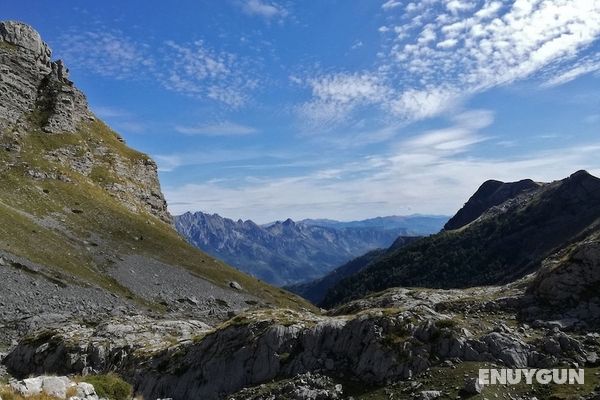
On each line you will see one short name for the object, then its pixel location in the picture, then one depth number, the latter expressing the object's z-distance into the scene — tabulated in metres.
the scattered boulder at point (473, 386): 25.58
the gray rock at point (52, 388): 17.94
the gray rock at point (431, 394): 26.34
